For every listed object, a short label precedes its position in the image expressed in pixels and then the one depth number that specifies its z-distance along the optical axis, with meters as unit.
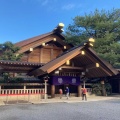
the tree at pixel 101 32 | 15.34
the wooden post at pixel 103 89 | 14.55
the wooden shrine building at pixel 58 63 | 11.39
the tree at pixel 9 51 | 12.77
